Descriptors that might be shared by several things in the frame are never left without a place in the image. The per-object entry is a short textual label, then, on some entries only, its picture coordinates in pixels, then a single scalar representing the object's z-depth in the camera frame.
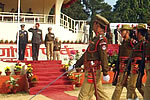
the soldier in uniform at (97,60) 5.66
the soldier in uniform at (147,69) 5.80
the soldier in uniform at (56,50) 13.23
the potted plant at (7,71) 10.40
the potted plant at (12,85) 9.97
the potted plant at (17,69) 10.62
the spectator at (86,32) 19.33
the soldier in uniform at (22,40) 12.84
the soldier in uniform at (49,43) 12.97
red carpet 9.80
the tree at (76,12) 49.97
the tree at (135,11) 40.16
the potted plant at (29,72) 10.25
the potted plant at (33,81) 10.09
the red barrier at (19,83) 10.02
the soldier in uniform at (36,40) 12.74
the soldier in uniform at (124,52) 7.29
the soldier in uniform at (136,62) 6.77
